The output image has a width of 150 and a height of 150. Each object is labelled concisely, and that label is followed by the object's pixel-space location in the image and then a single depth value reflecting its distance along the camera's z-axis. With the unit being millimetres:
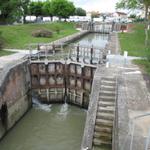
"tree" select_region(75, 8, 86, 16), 103488
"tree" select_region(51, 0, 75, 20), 63375
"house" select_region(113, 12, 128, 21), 121188
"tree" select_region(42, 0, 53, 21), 67688
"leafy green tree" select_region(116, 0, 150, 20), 30694
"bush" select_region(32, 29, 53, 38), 31828
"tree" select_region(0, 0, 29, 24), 28847
